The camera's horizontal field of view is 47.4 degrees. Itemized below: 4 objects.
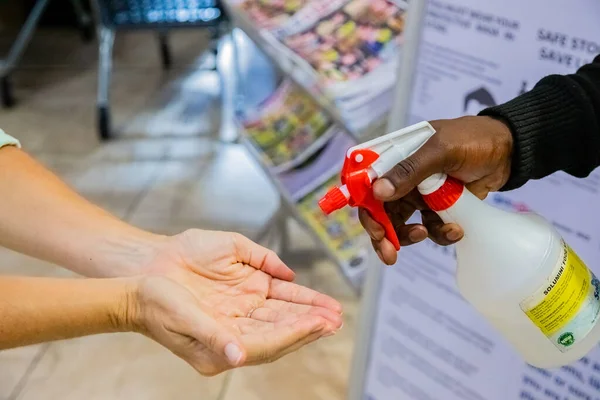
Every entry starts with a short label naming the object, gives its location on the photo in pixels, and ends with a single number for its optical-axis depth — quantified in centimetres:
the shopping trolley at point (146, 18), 255
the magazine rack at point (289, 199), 149
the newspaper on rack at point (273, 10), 144
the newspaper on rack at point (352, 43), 126
